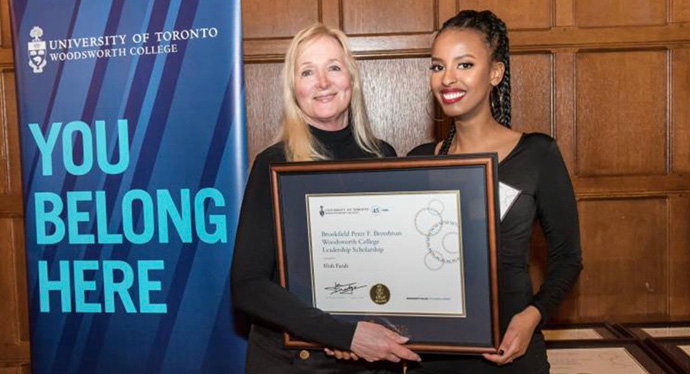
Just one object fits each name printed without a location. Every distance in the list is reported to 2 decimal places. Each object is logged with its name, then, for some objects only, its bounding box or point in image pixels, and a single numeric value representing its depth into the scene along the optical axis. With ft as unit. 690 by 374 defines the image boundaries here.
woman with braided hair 4.50
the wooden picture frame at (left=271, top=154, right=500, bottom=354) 4.05
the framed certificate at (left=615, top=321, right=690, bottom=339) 9.86
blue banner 8.32
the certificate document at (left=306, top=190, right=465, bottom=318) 4.17
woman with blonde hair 4.29
